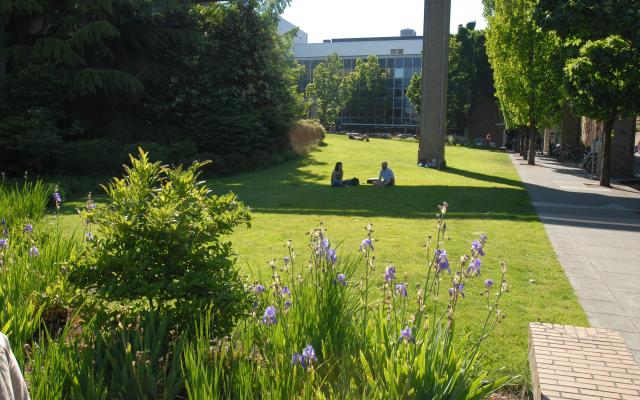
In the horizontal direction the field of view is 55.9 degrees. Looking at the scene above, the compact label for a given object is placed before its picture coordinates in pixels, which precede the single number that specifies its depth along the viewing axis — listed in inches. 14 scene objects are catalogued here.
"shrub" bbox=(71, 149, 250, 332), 149.2
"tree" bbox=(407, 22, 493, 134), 2401.6
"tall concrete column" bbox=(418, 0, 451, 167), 1058.7
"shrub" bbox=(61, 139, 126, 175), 807.7
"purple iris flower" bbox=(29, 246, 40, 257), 183.3
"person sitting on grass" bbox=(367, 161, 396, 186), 733.9
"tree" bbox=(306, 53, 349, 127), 3134.8
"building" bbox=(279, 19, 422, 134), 3408.0
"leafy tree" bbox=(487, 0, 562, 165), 1192.2
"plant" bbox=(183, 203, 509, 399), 109.3
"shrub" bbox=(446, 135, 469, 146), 2255.2
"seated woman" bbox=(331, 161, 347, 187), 751.7
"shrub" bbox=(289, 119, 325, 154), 1300.0
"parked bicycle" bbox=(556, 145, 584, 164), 1369.3
